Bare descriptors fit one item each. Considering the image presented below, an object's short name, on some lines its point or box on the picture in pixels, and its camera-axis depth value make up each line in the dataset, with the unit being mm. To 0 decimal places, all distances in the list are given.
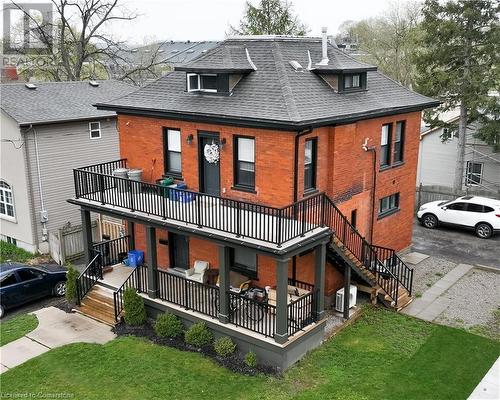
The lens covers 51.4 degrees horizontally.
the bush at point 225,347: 14352
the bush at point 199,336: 14906
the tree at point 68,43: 37844
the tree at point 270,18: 37375
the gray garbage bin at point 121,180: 17125
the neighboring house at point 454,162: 30578
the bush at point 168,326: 15469
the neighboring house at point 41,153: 22500
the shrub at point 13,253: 23188
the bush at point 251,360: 13953
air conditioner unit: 16578
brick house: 14281
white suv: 23969
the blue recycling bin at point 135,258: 19078
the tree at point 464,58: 25875
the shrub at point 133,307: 16031
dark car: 17703
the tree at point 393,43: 46531
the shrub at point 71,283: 17609
